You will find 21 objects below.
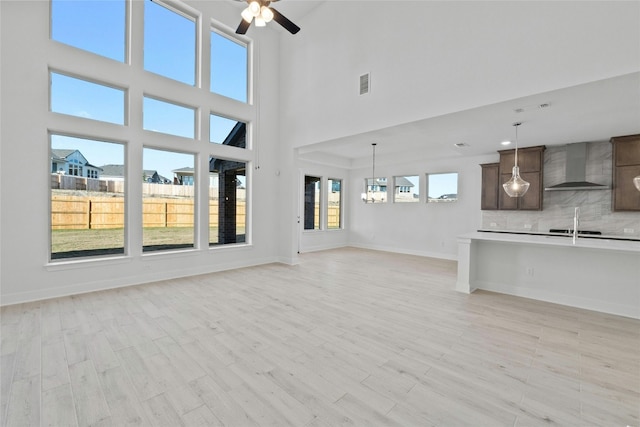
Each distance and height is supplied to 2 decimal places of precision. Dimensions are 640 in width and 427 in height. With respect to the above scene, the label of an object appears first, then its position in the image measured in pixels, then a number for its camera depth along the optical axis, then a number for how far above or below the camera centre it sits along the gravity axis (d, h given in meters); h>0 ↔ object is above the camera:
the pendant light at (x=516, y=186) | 4.16 +0.39
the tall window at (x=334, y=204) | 9.55 +0.19
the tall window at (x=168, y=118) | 4.90 +1.74
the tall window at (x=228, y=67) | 5.82 +3.20
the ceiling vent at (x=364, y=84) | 4.89 +2.32
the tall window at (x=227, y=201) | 5.80 +0.16
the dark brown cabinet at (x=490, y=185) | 6.61 +0.64
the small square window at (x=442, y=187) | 7.59 +0.67
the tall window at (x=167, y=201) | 4.93 +0.14
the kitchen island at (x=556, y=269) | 3.52 -0.87
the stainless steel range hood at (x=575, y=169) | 5.55 +0.89
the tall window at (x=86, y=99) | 4.06 +1.73
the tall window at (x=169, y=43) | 4.88 +3.20
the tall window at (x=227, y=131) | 5.76 +1.74
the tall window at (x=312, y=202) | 9.00 +0.24
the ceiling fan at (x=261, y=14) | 3.32 +2.51
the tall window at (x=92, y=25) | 4.04 +2.91
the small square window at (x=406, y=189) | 8.38 +0.69
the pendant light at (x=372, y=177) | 7.66 +1.11
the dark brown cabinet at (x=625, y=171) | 5.01 +0.78
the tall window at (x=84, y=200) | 4.10 +0.12
